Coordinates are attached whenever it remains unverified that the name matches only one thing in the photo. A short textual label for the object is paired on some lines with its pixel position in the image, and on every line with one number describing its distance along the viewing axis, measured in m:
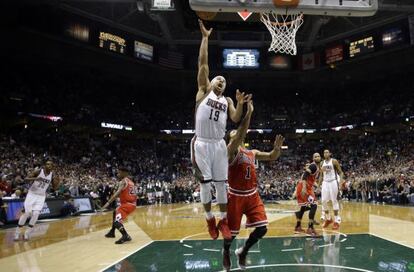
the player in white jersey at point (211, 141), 5.21
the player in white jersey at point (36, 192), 10.34
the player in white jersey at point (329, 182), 11.14
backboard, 6.82
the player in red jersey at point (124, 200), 9.52
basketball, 8.07
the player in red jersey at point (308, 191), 10.29
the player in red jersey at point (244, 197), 5.72
